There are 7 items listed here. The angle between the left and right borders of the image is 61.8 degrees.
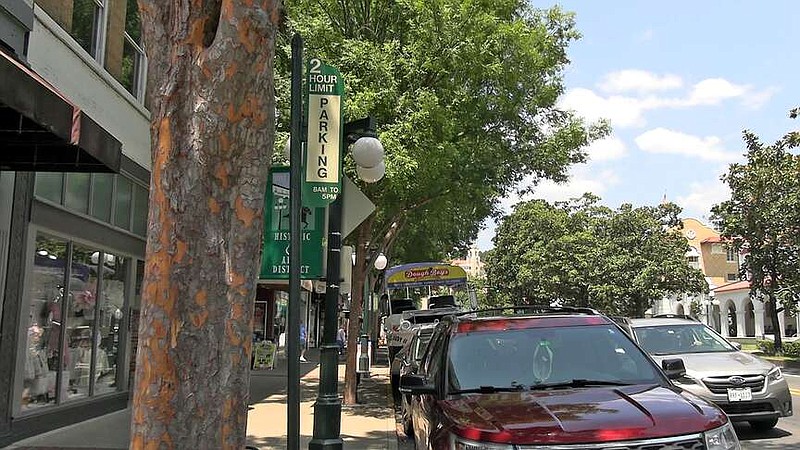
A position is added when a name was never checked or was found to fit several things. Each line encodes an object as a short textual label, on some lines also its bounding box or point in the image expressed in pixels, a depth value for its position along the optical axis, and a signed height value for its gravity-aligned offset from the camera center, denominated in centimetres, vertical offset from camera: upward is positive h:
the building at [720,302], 6091 +332
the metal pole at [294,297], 474 +29
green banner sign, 680 +107
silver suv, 870 -65
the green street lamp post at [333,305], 678 +35
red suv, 398 -40
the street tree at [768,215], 2598 +471
